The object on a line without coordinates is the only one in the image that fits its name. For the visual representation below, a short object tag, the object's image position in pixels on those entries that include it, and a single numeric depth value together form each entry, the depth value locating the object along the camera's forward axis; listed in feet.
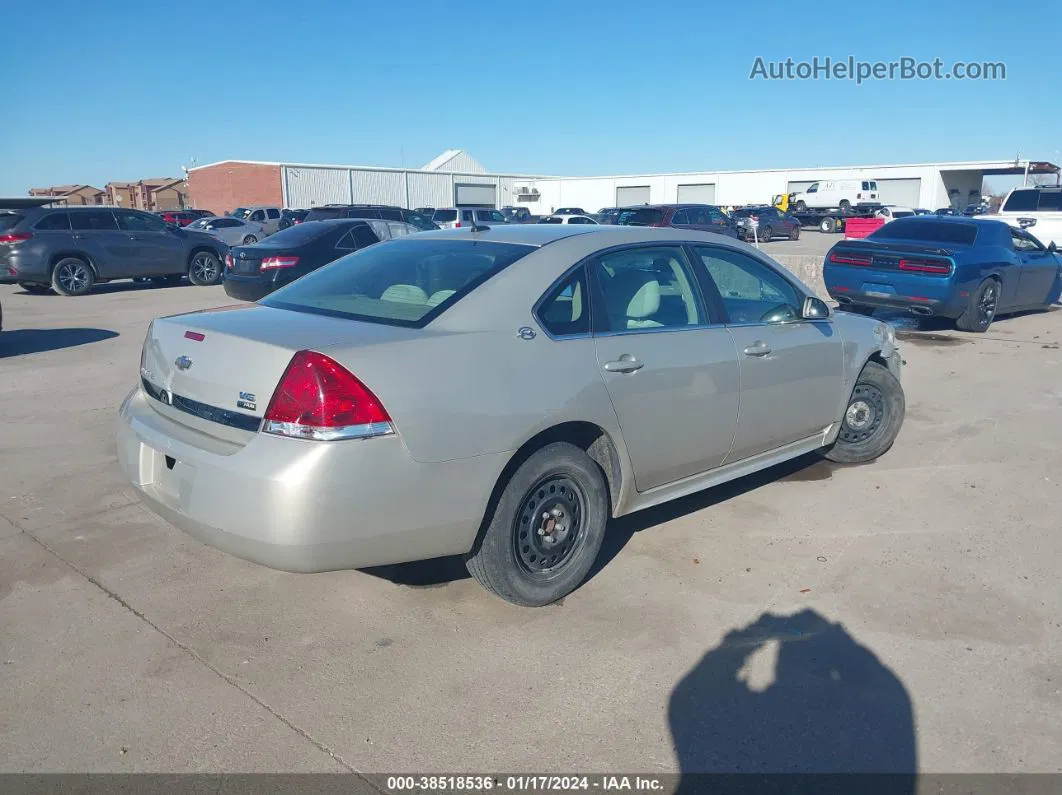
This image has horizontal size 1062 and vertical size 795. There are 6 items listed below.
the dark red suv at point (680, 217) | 76.43
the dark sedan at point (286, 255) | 40.47
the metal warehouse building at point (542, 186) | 182.19
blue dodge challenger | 35.70
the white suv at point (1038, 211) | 58.54
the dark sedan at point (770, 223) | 124.08
